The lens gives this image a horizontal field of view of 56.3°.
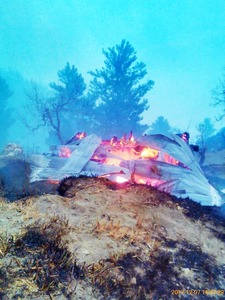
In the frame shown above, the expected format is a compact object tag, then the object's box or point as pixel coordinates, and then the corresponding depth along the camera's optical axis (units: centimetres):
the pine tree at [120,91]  3294
